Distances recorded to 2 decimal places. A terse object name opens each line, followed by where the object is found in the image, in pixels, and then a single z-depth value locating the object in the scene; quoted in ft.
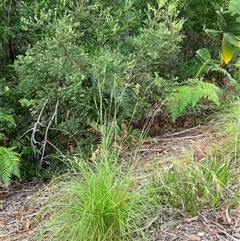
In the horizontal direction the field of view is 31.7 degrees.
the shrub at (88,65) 11.76
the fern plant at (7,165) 10.98
